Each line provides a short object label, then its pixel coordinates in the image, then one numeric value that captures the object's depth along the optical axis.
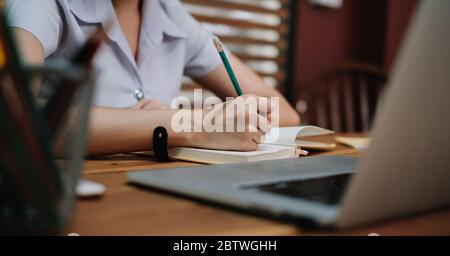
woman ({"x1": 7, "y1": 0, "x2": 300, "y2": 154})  0.81
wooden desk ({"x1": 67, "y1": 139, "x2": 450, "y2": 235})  0.50
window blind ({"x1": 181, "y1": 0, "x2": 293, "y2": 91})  1.77
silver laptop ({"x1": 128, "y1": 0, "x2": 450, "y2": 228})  0.44
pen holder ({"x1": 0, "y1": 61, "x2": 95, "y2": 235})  0.43
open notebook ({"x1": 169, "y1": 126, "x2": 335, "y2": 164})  0.77
